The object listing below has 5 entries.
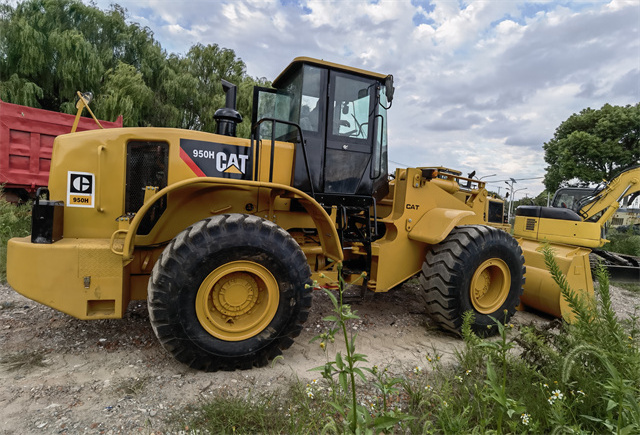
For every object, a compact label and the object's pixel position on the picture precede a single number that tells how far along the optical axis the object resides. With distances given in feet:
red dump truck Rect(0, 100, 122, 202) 24.81
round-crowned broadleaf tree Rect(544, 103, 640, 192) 60.80
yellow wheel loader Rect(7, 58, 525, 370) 9.00
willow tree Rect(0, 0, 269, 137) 42.32
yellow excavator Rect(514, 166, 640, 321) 21.72
